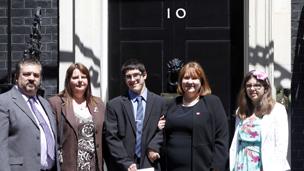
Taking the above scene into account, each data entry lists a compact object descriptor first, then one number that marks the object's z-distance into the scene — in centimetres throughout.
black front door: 812
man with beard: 529
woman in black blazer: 579
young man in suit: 584
